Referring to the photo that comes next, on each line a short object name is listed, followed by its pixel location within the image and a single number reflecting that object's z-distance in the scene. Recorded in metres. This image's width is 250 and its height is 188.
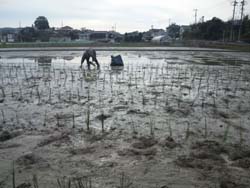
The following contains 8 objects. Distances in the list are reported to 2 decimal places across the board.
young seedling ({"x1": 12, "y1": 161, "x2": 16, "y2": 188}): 3.20
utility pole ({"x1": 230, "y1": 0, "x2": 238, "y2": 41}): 49.76
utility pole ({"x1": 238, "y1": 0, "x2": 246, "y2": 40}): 48.41
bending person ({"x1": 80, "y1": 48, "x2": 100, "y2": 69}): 15.37
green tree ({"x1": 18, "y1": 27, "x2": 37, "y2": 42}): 61.30
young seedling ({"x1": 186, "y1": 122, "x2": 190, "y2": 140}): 5.05
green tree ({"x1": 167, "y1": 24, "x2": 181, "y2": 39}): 88.88
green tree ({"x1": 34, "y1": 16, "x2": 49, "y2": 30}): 77.30
